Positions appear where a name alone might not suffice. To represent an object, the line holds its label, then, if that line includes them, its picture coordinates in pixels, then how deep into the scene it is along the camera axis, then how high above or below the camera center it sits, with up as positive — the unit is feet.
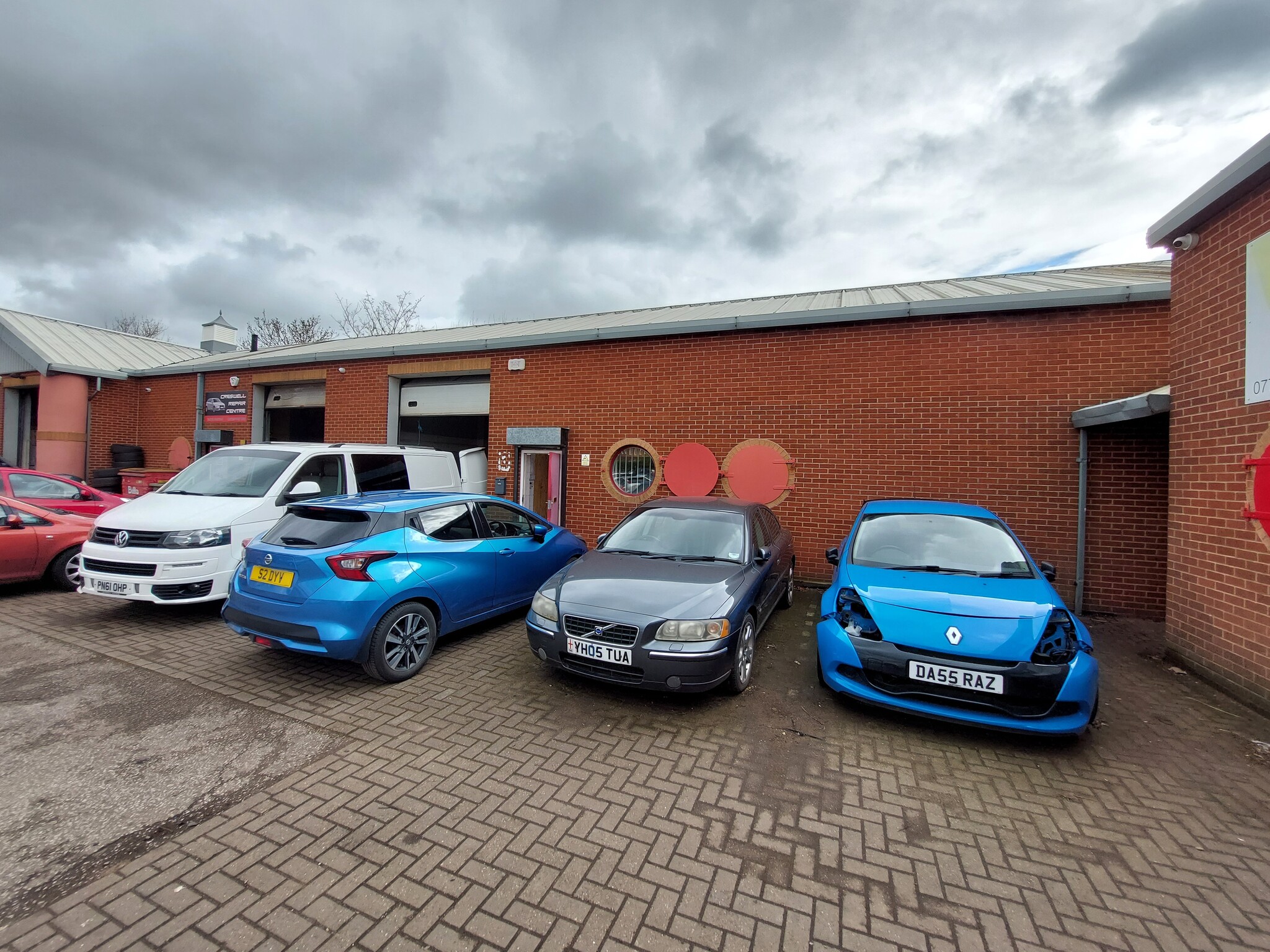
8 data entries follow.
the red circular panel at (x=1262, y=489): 12.68 +0.37
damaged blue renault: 10.18 -3.10
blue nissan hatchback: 12.49 -2.70
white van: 16.49 -1.55
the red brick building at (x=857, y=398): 20.83 +4.49
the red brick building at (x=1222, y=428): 12.92 +2.05
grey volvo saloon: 11.26 -2.83
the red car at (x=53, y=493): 22.06 -1.20
